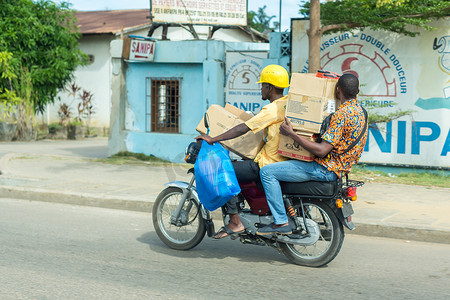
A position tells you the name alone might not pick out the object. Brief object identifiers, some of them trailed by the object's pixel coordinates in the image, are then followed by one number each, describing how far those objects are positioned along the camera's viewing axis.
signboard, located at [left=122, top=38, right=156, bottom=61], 13.92
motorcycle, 5.37
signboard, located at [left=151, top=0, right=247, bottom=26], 14.38
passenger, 5.17
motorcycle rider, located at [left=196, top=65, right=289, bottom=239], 5.35
